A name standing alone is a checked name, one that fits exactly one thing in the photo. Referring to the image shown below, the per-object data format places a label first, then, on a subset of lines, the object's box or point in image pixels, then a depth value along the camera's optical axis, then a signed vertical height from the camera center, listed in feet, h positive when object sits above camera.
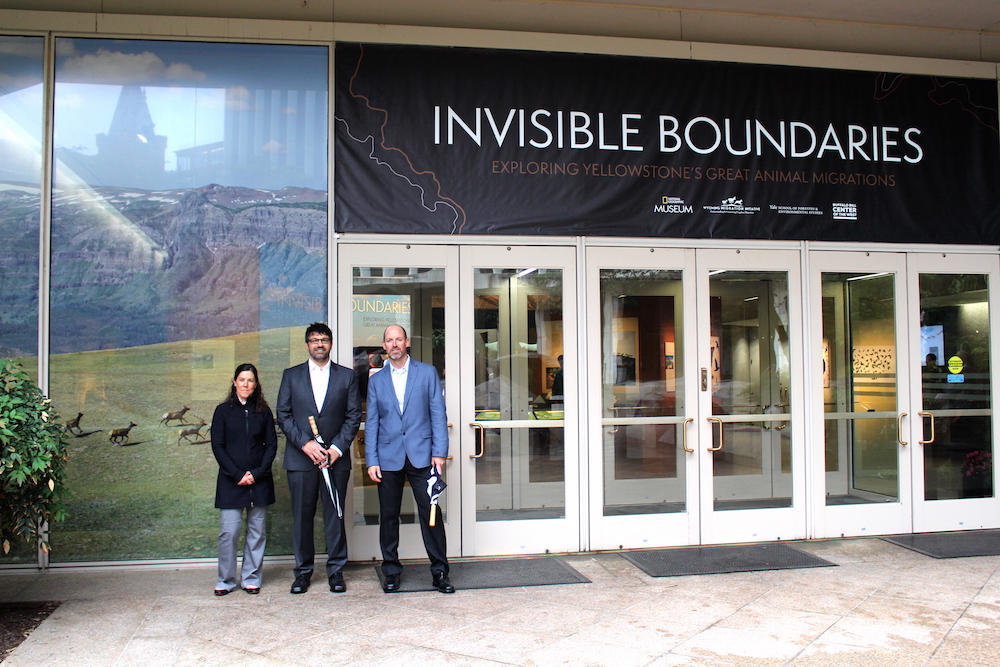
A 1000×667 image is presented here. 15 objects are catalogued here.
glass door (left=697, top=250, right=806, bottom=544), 20.59 -0.75
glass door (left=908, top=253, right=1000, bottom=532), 21.71 -0.65
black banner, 19.54 +5.86
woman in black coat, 16.49 -2.20
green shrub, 14.01 -1.58
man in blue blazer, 16.87 -1.54
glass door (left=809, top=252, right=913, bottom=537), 21.22 -0.56
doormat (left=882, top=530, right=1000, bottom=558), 19.57 -4.64
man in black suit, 16.92 -1.47
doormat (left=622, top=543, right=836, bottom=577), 18.26 -4.68
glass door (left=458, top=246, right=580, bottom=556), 19.51 -0.79
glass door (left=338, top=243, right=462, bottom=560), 19.08 +1.22
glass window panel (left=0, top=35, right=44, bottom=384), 18.38 +4.32
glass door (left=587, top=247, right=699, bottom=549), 20.11 -0.73
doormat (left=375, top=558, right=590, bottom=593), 17.19 -4.70
